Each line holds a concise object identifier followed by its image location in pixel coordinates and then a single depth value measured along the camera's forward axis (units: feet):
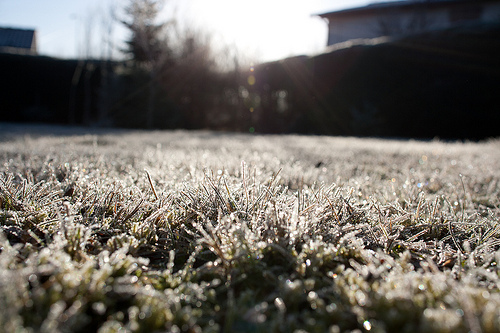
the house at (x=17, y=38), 69.51
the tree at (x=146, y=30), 39.11
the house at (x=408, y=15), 52.96
